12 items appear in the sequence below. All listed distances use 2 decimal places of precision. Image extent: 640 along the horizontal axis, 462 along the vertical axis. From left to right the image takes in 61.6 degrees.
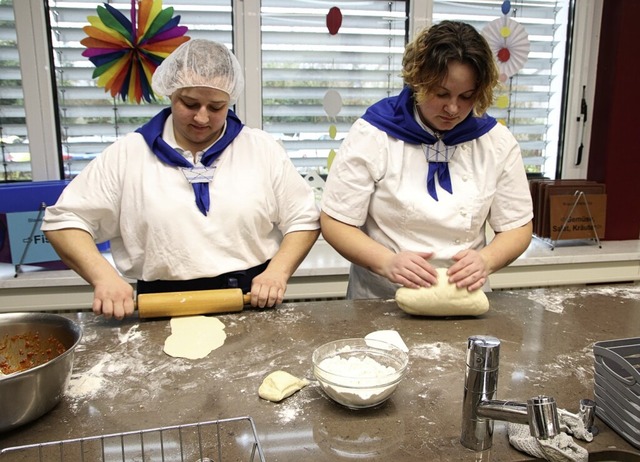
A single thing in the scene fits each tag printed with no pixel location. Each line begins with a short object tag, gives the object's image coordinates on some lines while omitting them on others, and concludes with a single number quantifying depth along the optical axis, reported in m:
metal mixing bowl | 0.87
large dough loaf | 1.41
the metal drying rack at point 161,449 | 0.83
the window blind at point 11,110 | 2.60
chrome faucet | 0.66
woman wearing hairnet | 1.49
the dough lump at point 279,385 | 1.02
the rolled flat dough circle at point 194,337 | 1.22
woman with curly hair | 1.55
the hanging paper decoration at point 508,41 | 2.89
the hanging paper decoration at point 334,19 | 2.76
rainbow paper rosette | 2.32
